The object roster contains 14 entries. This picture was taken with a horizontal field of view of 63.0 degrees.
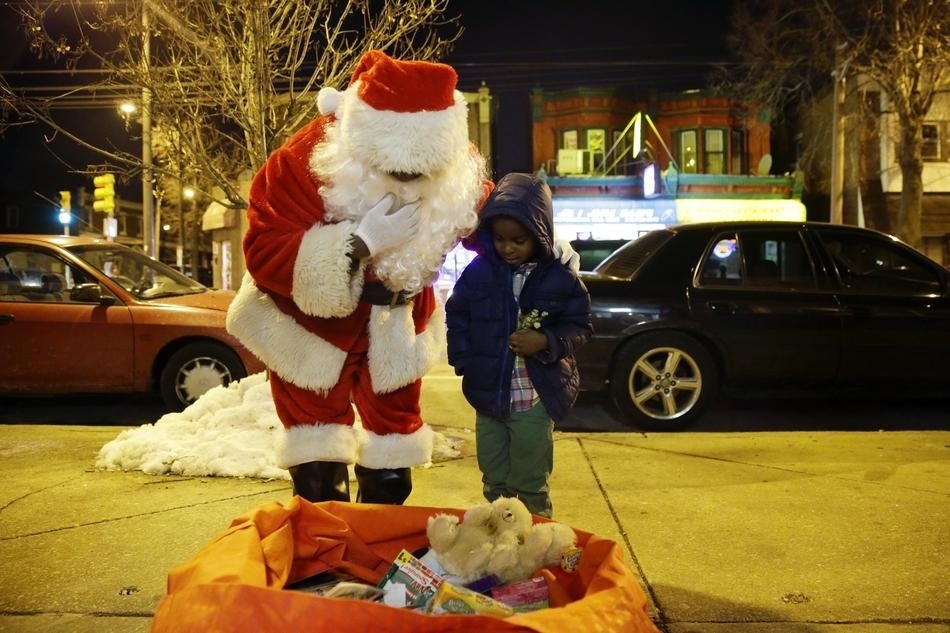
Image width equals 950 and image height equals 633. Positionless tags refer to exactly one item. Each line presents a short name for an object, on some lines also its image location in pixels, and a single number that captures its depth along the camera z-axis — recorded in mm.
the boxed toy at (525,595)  2135
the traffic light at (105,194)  16672
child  2867
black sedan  5777
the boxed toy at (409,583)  2072
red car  6355
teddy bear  2229
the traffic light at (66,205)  18312
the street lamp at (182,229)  33975
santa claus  2627
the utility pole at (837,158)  16984
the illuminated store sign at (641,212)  23375
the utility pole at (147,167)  5449
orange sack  1679
